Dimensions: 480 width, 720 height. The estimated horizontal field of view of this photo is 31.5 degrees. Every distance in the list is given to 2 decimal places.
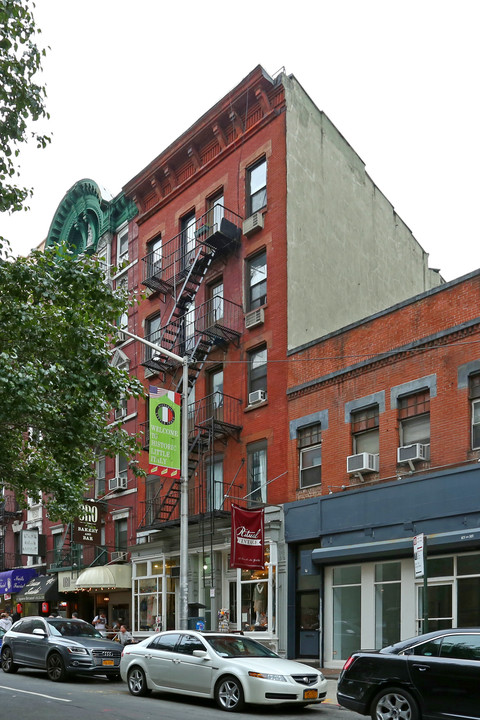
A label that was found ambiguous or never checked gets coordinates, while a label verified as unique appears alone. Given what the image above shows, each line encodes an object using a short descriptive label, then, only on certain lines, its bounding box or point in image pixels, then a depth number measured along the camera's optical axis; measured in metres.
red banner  23.73
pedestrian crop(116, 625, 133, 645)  24.64
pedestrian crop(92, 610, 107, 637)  30.19
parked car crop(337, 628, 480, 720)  11.20
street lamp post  20.72
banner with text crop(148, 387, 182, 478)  21.47
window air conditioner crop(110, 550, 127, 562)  34.16
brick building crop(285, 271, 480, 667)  20.19
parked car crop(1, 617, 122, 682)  19.88
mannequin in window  25.84
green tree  15.95
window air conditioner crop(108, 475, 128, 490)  35.22
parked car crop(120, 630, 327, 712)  14.55
